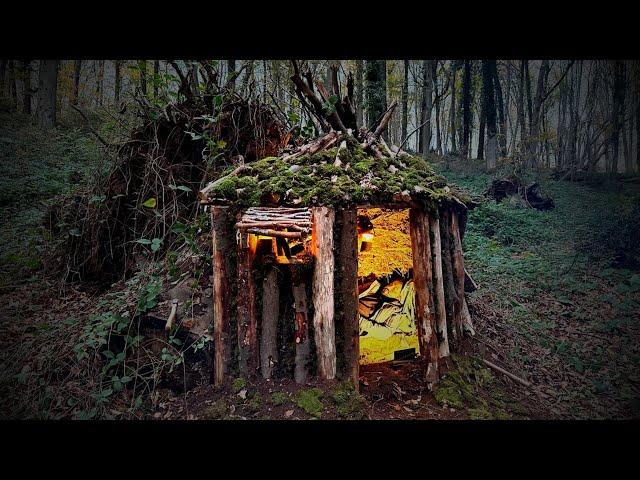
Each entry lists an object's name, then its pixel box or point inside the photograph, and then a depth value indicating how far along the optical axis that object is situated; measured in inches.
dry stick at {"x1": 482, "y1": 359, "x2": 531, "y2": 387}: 135.0
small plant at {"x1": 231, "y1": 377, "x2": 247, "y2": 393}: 106.7
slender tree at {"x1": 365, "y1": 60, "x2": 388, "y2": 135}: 216.1
